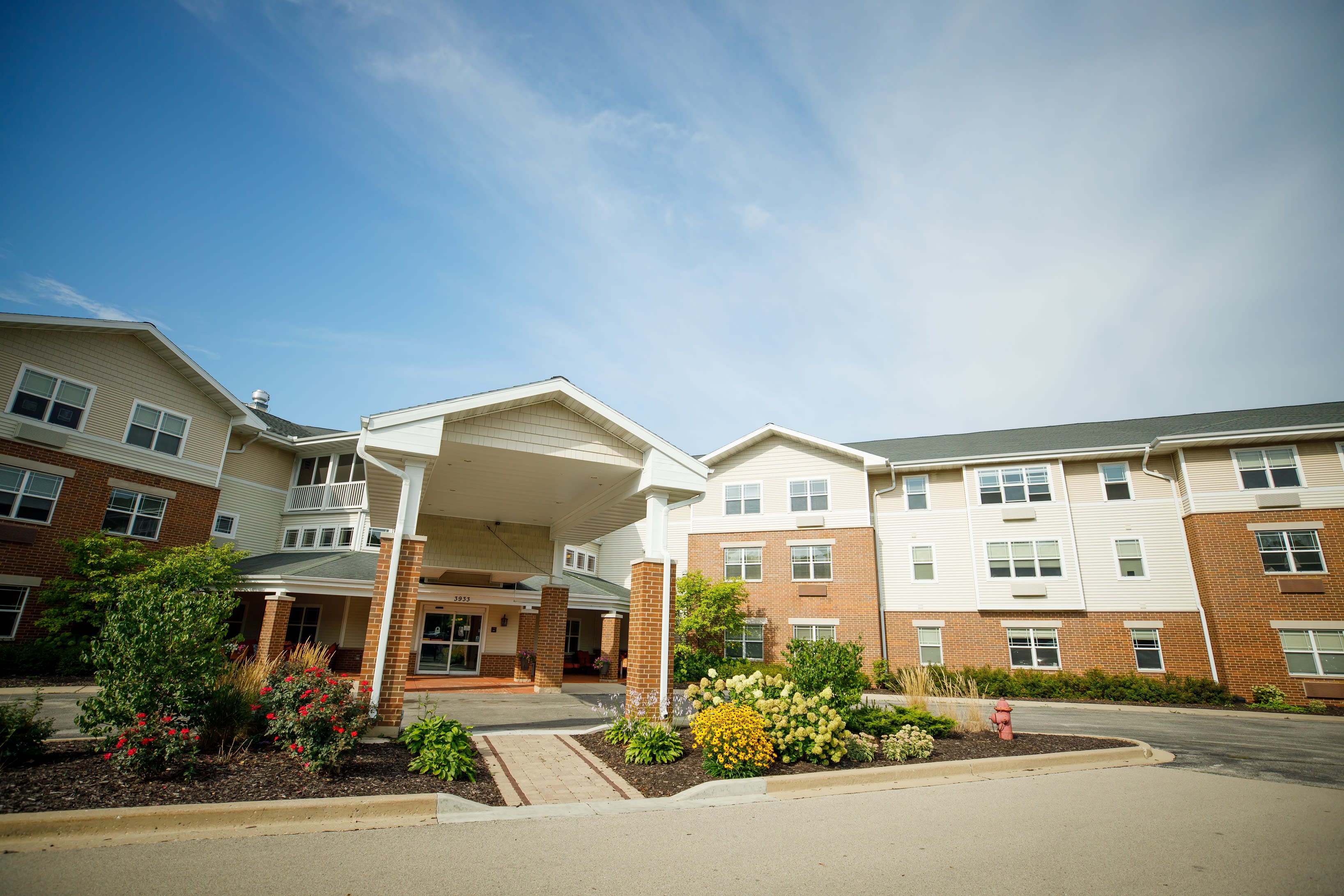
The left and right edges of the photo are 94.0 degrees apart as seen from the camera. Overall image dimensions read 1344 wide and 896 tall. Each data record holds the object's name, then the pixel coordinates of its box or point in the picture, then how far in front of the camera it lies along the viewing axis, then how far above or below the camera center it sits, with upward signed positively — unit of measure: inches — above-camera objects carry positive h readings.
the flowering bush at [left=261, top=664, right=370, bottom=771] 244.1 -36.2
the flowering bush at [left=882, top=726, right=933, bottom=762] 341.4 -55.0
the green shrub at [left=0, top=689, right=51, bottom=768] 230.2 -42.8
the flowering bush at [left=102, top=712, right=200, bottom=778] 221.1 -43.8
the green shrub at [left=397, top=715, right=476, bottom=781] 265.6 -51.1
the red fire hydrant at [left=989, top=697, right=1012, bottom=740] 401.1 -45.3
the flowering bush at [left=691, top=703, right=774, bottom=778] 295.6 -49.1
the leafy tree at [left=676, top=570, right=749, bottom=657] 954.7 +38.4
